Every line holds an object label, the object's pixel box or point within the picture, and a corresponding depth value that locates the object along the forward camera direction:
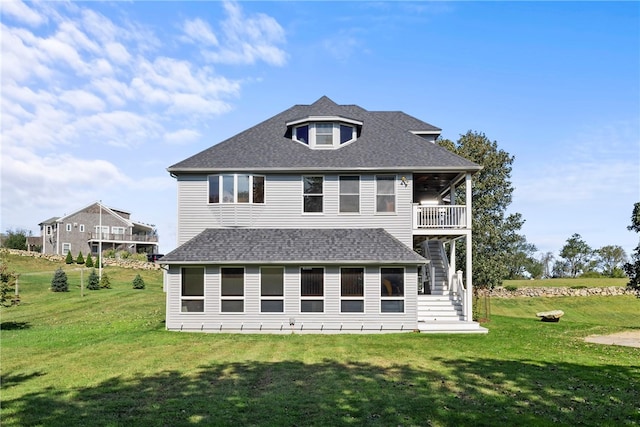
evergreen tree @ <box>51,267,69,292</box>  33.03
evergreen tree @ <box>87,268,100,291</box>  35.50
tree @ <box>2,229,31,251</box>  65.00
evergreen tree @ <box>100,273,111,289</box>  36.75
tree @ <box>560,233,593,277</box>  83.06
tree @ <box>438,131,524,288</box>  31.53
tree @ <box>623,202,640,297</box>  23.16
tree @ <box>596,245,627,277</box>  82.62
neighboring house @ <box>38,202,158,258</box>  64.00
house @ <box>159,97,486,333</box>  19.52
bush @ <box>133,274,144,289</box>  37.22
